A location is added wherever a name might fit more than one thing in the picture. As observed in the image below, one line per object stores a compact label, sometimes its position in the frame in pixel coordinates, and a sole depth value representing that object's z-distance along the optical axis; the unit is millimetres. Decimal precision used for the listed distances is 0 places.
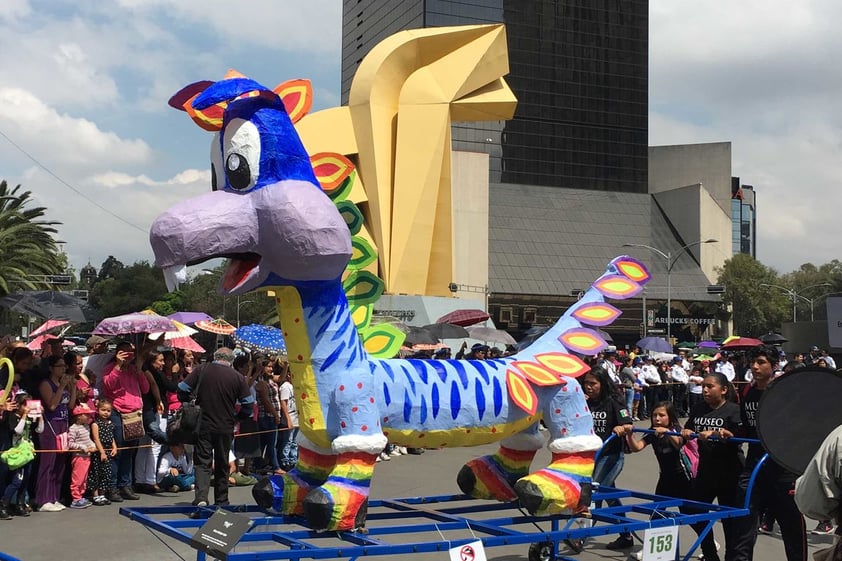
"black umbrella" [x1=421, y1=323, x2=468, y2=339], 18094
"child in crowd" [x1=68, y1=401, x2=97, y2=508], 9234
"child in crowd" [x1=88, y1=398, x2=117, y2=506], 9508
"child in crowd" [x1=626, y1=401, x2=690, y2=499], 6926
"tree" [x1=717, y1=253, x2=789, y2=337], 63125
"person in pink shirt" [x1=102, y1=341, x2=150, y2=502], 9719
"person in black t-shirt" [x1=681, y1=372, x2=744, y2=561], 6375
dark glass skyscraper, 81812
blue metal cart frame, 3988
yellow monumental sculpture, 30344
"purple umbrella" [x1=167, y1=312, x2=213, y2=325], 17797
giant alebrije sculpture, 4578
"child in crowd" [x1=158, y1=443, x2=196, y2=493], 10320
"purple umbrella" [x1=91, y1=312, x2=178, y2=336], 12438
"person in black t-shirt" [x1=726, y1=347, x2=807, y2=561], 5910
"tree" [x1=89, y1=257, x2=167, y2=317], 71750
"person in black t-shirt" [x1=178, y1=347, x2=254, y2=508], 8359
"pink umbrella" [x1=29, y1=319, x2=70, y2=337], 17200
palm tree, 26766
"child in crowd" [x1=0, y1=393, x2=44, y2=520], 8461
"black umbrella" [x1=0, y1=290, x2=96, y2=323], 14906
